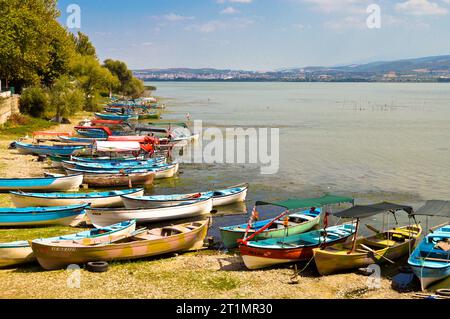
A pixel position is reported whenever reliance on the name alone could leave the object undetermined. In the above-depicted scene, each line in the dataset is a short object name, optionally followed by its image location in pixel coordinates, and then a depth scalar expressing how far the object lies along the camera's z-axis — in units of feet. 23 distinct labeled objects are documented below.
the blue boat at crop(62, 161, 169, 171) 127.65
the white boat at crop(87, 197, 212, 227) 87.76
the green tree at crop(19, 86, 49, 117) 219.61
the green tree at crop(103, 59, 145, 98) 481.87
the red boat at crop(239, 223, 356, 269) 70.23
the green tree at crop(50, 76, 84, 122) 225.97
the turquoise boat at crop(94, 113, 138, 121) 268.41
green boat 79.66
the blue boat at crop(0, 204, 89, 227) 83.87
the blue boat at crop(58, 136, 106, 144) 172.45
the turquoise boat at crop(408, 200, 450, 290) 64.69
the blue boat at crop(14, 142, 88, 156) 150.61
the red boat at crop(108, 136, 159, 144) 156.33
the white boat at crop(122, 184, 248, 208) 98.43
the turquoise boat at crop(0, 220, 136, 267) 66.95
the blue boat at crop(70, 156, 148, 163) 136.77
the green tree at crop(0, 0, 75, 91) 184.14
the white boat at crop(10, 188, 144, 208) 94.27
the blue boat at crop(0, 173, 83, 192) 108.06
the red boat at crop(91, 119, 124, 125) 234.25
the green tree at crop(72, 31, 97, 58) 418.29
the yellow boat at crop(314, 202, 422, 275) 69.18
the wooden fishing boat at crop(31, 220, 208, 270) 66.54
